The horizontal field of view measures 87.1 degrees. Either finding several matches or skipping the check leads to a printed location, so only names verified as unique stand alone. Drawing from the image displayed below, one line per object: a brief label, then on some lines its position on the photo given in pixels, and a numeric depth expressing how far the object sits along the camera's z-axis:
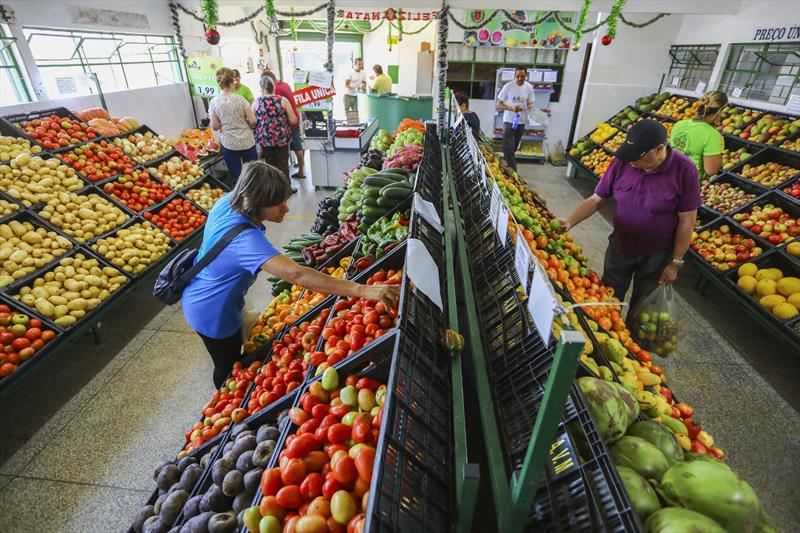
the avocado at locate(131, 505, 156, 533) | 1.75
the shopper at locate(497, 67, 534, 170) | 8.41
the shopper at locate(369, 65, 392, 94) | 11.02
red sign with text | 6.50
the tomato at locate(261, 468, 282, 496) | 1.35
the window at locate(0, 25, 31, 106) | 5.33
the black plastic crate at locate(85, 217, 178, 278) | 3.99
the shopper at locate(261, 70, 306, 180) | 7.12
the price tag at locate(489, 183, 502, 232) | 1.95
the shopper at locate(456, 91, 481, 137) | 6.21
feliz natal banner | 8.59
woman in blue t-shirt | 2.01
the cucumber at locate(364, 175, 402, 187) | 3.58
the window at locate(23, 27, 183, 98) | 6.12
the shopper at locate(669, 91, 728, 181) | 3.76
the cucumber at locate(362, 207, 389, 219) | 3.26
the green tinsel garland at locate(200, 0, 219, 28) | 6.68
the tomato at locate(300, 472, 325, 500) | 1.30
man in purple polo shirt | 2.54
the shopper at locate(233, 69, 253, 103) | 7.34
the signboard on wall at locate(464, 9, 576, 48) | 9.70
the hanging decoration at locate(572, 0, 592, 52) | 7.13
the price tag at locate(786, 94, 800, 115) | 5.38
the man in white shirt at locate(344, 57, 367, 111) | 11.75
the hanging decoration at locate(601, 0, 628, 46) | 6.86
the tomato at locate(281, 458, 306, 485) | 1.34
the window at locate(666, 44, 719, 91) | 7.96
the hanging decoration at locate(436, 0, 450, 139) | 7.41
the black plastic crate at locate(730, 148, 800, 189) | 5.05
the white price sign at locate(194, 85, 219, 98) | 7.12
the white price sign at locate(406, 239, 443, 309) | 1.69
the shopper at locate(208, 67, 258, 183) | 5.88
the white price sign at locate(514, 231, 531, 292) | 1.21
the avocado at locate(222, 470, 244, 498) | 1.51
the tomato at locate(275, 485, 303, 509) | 1.29
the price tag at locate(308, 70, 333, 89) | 6.83
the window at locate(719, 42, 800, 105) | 5.97
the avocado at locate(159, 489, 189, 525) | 1.63
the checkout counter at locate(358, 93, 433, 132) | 10.81
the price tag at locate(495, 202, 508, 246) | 1.76
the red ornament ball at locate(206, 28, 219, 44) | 6.74
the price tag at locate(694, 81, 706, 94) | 7.36
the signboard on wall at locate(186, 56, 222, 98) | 6.89
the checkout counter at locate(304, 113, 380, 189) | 7.47
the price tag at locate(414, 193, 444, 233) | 2.45
